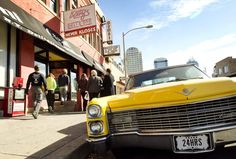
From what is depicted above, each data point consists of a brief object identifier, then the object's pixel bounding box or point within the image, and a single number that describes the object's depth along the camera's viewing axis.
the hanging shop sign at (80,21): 9.22
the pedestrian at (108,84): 6.24
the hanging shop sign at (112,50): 18.53
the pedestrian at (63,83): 8.23
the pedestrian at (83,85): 7.58
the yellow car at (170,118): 2.06
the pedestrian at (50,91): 7.39
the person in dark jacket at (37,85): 5.59
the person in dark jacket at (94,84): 6.46
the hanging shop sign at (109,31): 19.37
